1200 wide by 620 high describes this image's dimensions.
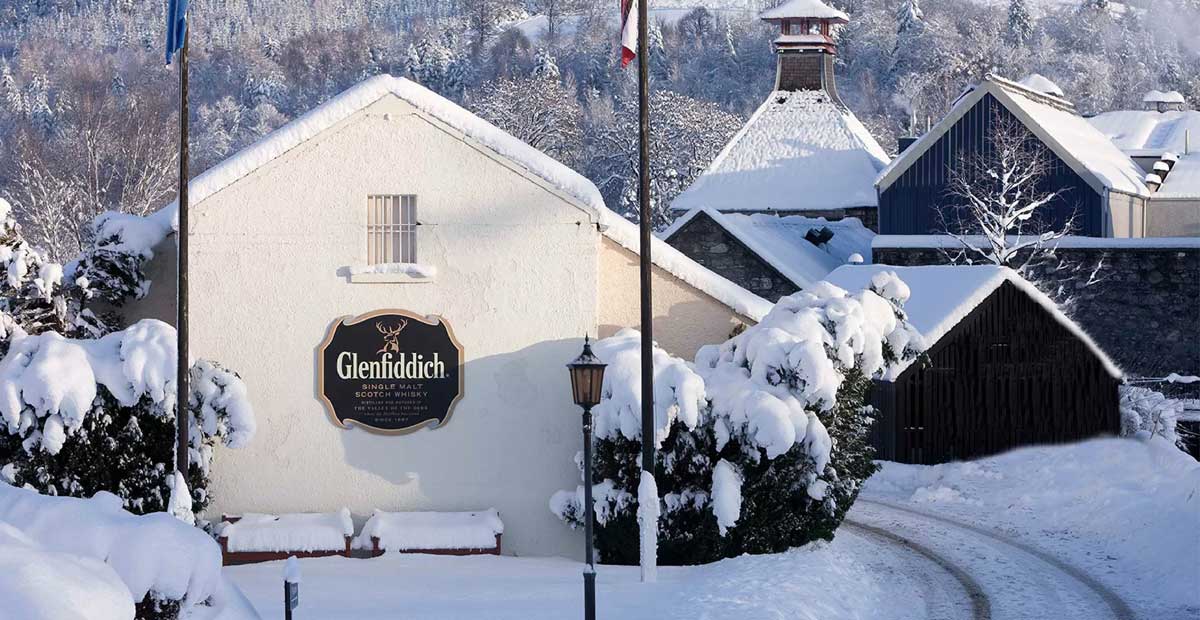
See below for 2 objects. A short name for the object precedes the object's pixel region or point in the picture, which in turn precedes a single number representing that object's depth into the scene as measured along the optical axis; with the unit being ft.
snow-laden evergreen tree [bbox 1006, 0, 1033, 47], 529.45
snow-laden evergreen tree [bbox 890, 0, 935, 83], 468.34
